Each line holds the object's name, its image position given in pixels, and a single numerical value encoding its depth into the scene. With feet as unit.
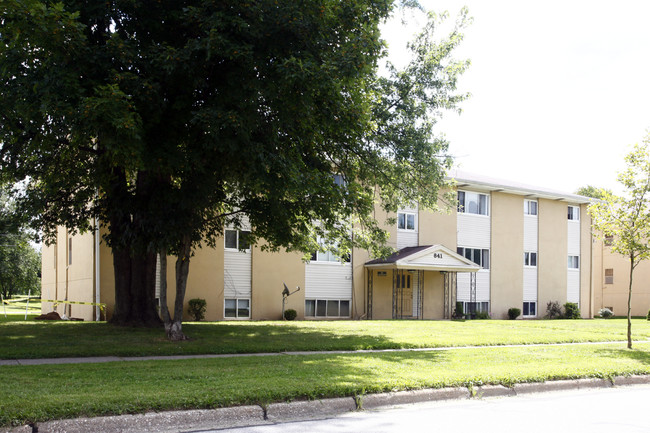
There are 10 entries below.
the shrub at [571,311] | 121.26
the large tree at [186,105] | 37.63
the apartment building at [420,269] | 85.76
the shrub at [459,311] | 106.01
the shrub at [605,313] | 139.28
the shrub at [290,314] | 89.81
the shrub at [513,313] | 113.59
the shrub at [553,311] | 120.47
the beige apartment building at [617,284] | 156.04
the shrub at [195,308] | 81.97
